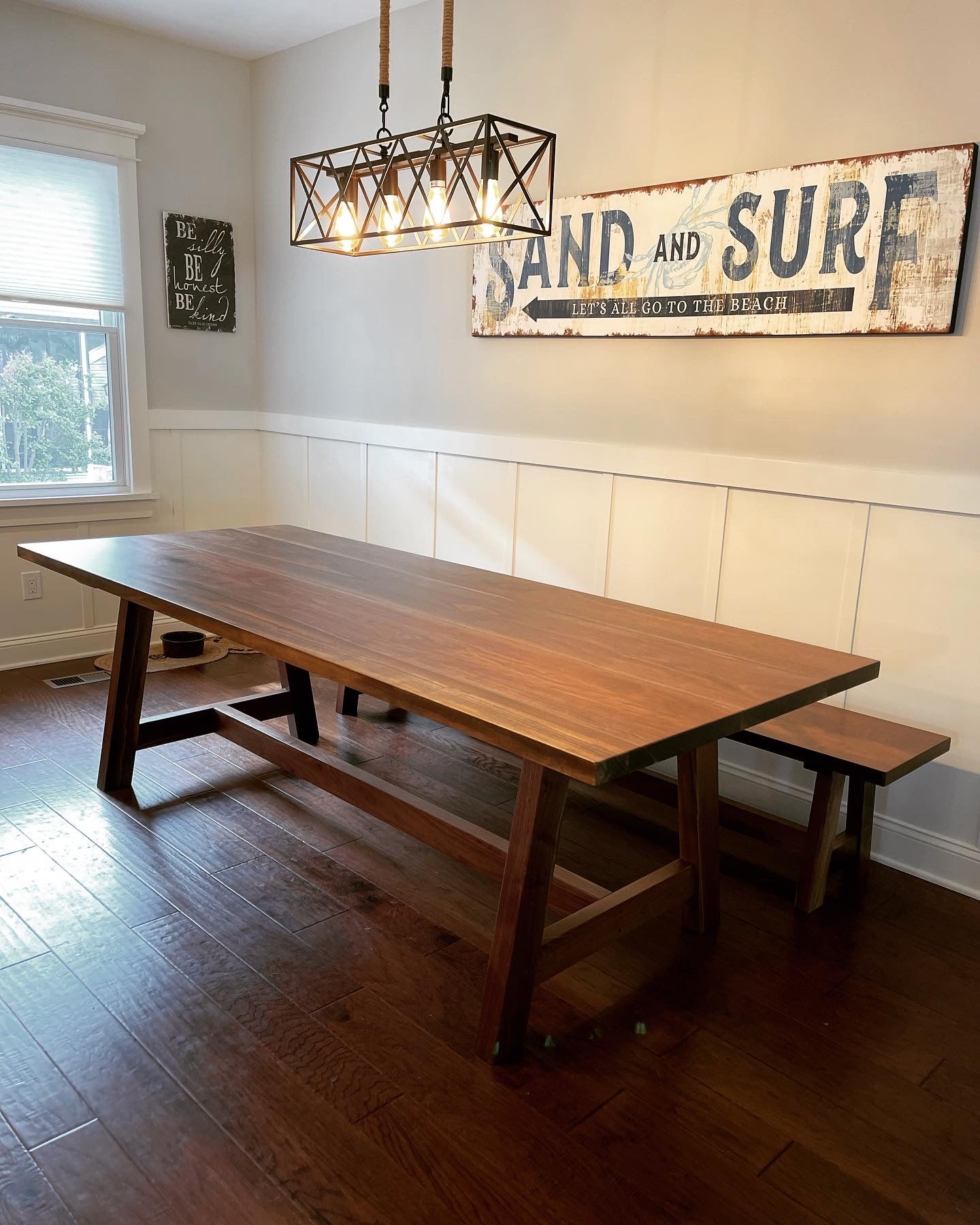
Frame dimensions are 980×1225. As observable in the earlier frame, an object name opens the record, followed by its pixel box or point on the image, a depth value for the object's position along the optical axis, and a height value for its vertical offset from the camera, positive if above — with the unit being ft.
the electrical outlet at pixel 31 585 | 13.61 -3.09
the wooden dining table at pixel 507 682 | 5.35 -1.79
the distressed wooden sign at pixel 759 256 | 7.91 +1.32
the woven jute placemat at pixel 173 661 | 13.65 -4.16
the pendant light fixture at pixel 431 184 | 6.48 +1.43
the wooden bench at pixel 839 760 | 7.51 -2.80
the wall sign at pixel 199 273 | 14.46 +1.51
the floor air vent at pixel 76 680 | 13.06 -4.28
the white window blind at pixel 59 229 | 12.71 +1.85
